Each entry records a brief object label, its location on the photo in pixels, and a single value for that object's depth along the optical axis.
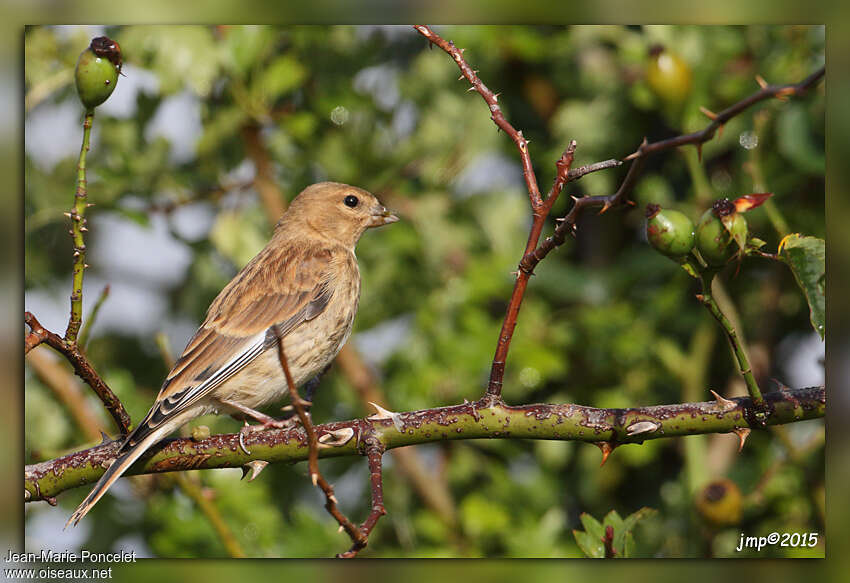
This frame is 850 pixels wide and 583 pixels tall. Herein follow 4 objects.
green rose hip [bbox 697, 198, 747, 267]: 3.81
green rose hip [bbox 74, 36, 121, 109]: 4.22
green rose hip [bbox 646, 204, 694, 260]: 3.82
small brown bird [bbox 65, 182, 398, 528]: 6.23
